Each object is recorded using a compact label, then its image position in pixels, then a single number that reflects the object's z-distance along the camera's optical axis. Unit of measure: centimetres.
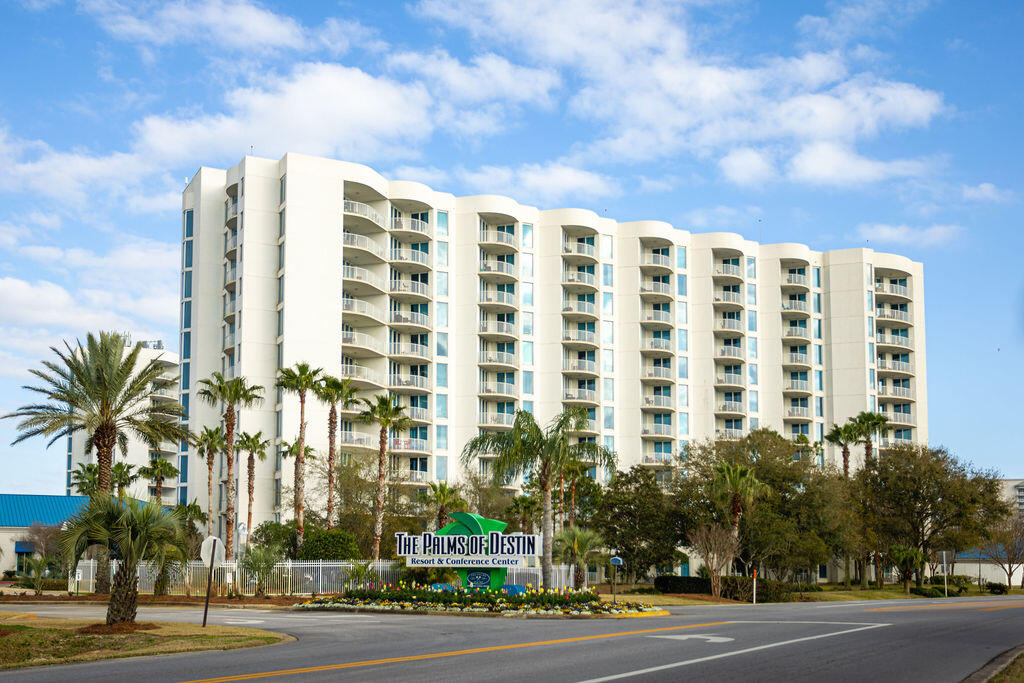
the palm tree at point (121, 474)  7131
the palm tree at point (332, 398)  6356
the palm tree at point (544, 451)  3906
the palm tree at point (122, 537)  2517
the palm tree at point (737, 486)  6184
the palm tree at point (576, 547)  5406
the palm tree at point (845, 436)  8881
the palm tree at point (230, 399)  6252
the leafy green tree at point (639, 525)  6950
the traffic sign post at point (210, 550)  2600
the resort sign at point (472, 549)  3866
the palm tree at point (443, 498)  5484
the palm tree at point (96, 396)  4597
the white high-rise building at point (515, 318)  8156
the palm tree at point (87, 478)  6928
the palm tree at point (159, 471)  7244
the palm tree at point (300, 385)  6419
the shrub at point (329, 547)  5812
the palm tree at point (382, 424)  6112
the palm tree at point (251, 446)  6781
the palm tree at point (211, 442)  6981
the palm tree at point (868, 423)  8912
